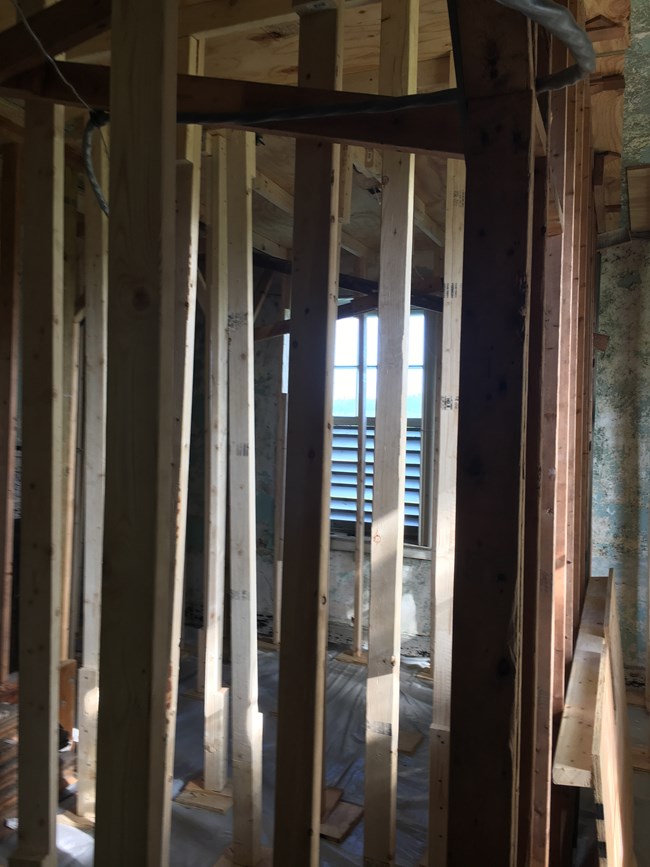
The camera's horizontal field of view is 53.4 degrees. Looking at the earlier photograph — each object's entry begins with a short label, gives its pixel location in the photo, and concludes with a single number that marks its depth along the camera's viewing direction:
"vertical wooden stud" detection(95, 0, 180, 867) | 0.89
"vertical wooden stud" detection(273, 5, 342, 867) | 1.43
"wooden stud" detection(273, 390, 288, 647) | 5.06
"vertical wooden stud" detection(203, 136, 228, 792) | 2.76
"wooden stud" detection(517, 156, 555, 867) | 1.24
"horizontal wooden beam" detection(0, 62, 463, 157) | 1.23
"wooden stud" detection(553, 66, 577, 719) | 2.05
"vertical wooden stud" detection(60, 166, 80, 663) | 3.42
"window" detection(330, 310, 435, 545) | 5.13
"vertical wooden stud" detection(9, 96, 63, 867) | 1.45
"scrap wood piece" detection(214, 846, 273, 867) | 2.47
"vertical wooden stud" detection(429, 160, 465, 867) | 2.19
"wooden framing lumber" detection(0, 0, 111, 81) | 1.29
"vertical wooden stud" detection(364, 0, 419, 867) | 1.97
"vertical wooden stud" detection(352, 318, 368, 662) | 4.61
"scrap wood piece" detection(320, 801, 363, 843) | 2.71
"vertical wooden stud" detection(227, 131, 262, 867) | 2.40
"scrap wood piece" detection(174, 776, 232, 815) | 2.86
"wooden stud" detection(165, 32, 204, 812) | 2.36
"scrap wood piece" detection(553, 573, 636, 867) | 1.69
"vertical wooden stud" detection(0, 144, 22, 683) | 3.40
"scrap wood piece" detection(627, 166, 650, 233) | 3.19
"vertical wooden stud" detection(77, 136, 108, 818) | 2.68
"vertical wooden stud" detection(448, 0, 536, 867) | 0.89
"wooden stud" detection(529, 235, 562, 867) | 1.78
